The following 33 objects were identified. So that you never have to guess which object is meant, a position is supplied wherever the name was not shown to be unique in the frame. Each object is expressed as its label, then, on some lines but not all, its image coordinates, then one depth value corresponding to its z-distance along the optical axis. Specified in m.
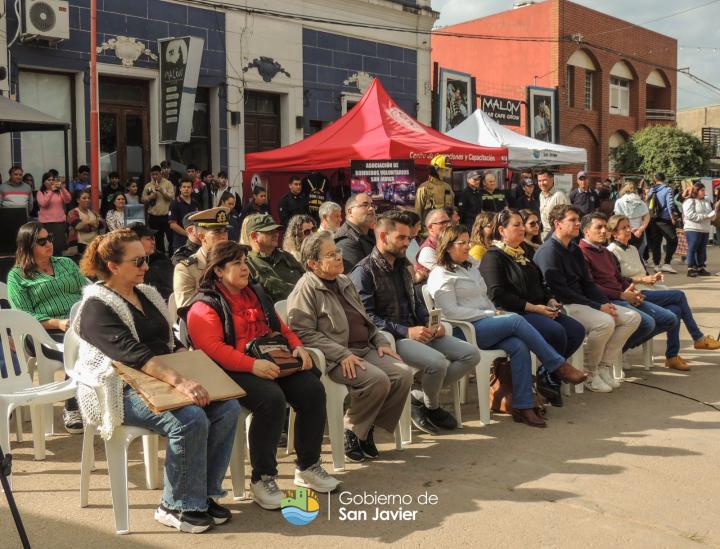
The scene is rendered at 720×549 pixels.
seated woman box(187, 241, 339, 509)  4.38
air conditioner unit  12.56
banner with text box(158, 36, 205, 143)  14.08
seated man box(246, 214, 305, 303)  6.13
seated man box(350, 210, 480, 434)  5.69
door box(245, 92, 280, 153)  16.61
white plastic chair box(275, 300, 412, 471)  4.92
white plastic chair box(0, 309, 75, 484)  4.80
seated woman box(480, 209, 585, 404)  6.51
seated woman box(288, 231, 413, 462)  4.99
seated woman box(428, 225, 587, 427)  5.96
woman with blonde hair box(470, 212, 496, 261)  7.08
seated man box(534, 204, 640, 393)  6.98
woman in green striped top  5.81
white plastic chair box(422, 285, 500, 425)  5.96
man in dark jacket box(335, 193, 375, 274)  6.88
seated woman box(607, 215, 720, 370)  8.09
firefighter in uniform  11.55
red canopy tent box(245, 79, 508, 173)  11.55
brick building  31.38
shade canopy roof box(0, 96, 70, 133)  11.27
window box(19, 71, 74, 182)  13.22
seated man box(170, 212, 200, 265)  6.46
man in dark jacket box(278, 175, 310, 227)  12.03
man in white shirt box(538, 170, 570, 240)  13.31
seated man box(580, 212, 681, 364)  7.52
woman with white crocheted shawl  4.02
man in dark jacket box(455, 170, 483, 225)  12.66
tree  31.55
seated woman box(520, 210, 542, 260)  7.28
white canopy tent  14.64
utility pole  12.26
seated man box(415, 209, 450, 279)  6.91
